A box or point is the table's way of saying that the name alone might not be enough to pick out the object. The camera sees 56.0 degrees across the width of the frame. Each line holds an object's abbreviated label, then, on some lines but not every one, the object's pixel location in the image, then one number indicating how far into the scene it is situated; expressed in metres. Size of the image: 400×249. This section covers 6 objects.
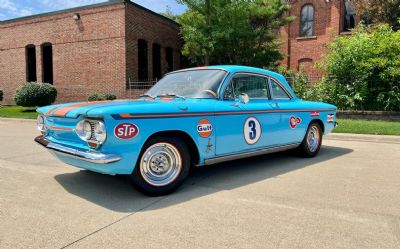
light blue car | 4.24
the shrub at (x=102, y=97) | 18.54
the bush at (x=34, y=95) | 18.06
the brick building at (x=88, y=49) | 19.66
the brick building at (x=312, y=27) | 25.94
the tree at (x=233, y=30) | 18.53
